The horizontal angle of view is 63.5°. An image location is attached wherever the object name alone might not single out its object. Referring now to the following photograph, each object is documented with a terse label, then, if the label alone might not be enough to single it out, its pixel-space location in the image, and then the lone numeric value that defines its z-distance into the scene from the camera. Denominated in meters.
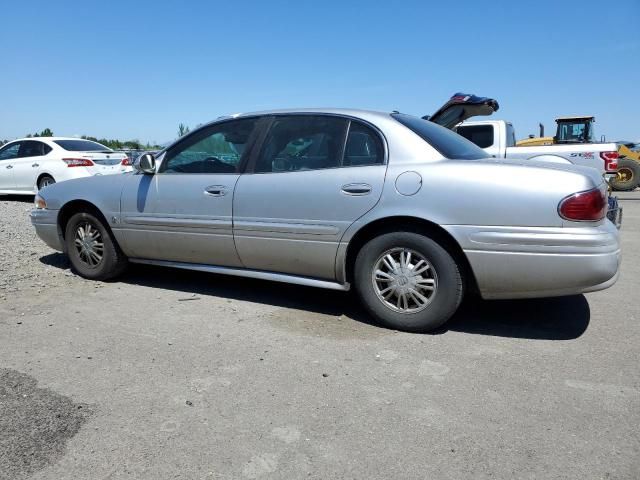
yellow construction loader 16.33
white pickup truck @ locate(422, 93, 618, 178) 8.25
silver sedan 3.22
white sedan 11.21
